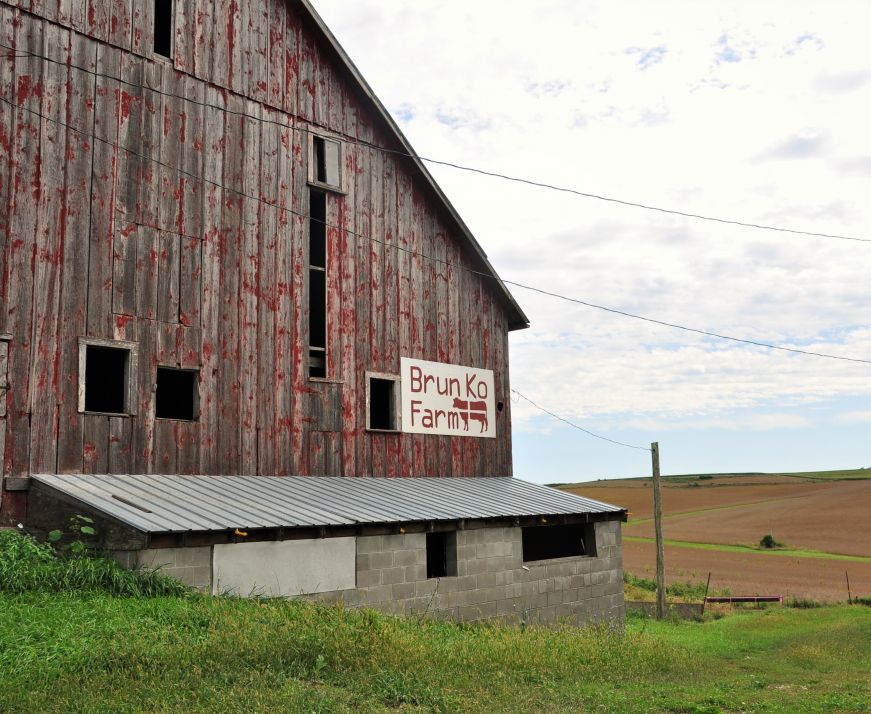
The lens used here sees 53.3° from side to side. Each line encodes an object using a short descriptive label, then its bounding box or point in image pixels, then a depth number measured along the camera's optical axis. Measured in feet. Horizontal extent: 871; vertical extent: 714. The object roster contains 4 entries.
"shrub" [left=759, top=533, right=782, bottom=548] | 177.37
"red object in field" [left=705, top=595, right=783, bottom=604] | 103.16
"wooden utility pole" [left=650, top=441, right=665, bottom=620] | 89.97
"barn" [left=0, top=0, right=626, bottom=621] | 44.78
